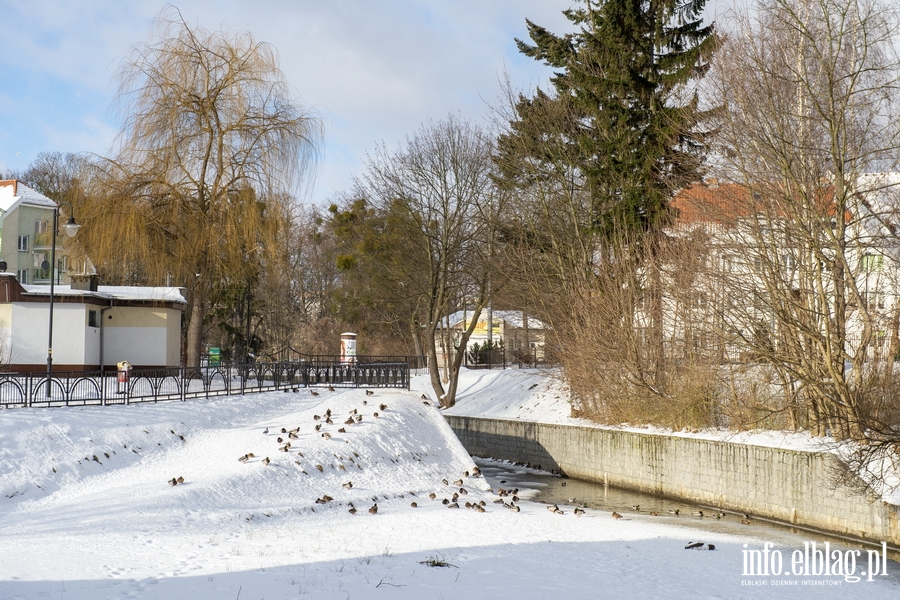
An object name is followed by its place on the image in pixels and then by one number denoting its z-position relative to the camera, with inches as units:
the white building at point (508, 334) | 1806.1
